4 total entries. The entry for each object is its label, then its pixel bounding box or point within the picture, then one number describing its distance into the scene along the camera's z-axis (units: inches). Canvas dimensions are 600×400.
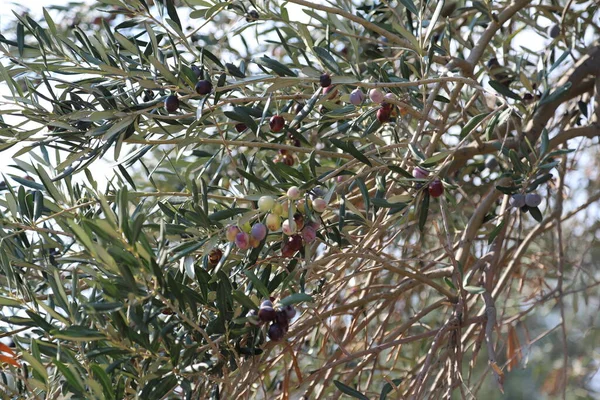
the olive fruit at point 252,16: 72.9
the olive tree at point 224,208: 62.5
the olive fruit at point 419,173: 66.4
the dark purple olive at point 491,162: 84.5
